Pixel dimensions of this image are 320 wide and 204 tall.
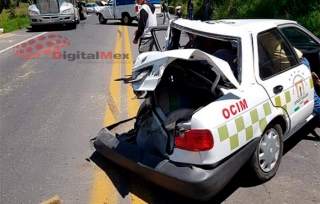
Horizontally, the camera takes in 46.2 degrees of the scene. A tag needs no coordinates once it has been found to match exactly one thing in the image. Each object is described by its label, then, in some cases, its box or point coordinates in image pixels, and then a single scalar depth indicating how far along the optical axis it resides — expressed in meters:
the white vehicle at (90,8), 44.16
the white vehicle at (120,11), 22.45
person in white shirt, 7.64
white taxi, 3.06
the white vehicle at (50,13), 18.67
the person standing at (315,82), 4.32
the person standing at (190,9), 23.87
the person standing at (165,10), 23.38
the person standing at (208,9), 21.47
